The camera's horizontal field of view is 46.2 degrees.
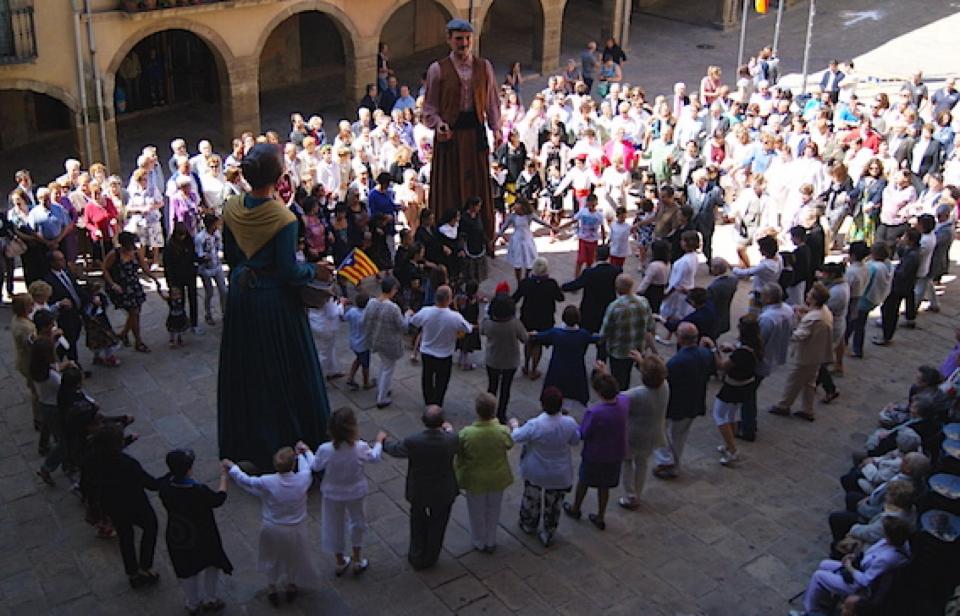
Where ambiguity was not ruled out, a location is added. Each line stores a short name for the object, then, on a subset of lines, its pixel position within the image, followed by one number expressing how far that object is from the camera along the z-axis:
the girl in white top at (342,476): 8.75
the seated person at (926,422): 10.04
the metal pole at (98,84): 19.41
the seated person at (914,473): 8.87
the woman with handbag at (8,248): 13.91
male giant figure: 14.01
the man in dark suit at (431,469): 8.84
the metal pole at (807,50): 22.52
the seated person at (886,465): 9.66
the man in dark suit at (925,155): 17.59
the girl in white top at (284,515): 8.37
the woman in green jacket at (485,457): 9.09
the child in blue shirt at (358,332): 11.85
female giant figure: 9.36
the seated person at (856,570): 8.14
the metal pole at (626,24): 28.73
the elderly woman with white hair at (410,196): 15.86
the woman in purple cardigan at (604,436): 9.48
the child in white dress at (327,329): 12.07
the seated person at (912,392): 10.47
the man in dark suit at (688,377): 10.40
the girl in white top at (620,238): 14.55
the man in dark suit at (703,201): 15.14
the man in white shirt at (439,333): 11.16
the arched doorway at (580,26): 29.58
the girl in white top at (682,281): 12.73
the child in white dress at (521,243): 14.71
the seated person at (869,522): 8.43
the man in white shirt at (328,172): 16.36
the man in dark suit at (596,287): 12.48
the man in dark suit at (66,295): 12.11
